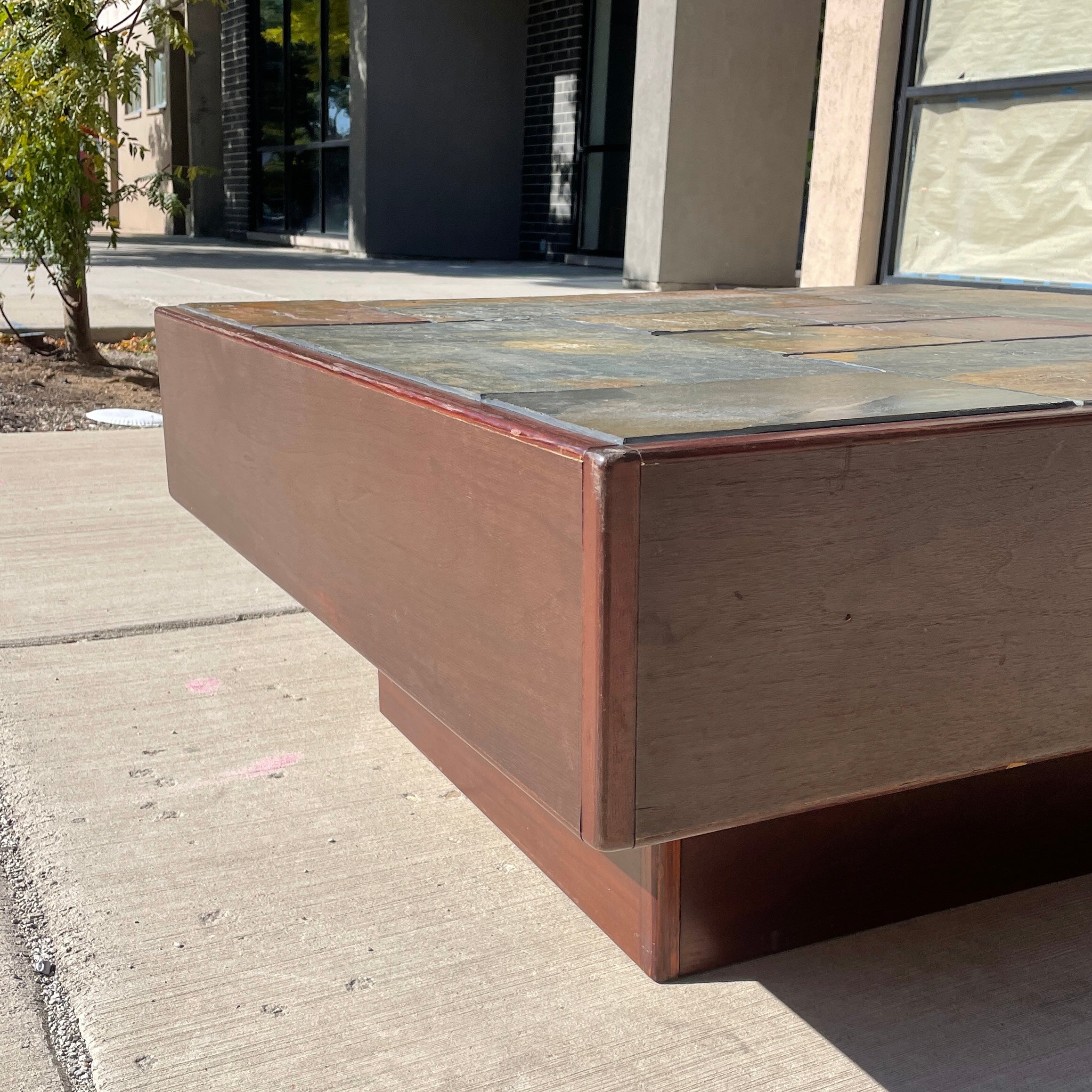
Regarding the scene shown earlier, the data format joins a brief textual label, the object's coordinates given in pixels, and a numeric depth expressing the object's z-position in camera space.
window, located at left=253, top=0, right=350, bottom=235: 14.62
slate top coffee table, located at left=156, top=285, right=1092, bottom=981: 1.15
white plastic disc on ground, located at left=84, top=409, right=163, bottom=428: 5.49
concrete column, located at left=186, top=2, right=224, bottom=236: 17.81
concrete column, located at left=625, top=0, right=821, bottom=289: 7.82
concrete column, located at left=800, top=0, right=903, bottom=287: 5.61
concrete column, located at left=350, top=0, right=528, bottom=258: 13.11
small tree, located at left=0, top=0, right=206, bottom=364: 5.71
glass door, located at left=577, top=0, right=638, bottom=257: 11.88
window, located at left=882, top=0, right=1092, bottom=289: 5.00
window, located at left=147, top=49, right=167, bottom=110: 19.31
